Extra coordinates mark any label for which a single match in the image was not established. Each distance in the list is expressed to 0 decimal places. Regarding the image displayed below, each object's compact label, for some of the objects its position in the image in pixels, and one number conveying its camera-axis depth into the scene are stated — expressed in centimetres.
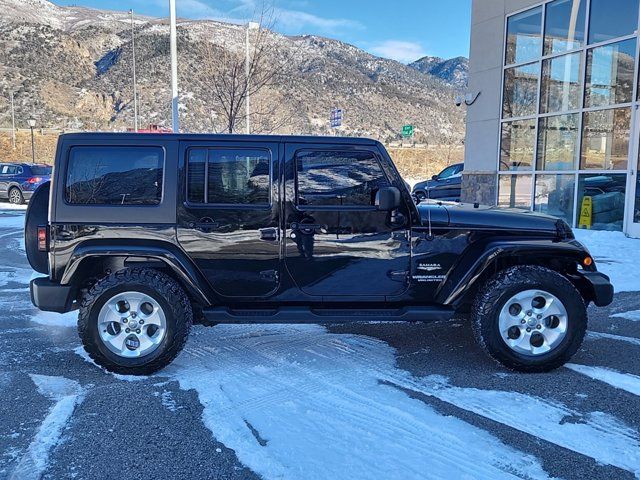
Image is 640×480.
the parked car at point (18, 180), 2012
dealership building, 1052
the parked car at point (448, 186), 1659
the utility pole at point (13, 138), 4411
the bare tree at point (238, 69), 1471
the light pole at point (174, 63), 1238
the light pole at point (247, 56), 1455
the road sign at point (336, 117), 1680
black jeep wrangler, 397
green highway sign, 2971
